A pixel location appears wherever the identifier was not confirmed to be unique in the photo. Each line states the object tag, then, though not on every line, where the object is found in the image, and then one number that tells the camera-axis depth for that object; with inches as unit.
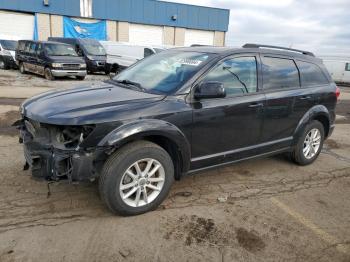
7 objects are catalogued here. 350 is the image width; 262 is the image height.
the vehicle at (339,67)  879.7
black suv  131.3
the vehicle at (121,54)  790.5
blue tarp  1165.1
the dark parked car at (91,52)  787.4
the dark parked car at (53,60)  637.3
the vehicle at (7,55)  793.6
